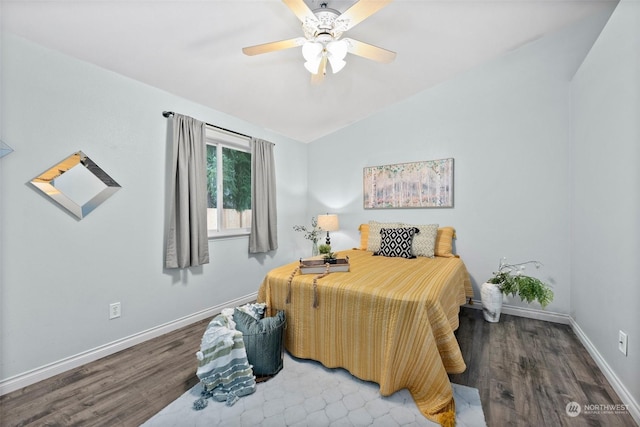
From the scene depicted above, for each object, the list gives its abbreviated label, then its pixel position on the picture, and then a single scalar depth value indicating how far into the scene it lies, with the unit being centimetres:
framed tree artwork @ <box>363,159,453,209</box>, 349
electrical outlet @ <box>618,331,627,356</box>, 172
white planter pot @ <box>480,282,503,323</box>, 285
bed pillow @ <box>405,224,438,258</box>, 318
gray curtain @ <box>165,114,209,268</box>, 271
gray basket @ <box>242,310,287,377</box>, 190
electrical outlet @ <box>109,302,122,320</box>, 232
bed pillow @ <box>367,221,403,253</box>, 349
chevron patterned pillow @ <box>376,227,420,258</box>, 315
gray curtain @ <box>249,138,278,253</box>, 362
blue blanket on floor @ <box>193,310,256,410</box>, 174
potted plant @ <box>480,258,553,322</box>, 274
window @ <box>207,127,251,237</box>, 330
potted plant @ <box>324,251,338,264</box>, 236
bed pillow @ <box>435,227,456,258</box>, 327
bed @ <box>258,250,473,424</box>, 163
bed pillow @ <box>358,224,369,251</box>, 379
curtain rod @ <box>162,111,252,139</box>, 269
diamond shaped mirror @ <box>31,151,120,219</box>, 200
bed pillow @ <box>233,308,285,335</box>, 192
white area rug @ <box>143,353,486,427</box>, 155
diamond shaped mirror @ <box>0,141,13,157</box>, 178
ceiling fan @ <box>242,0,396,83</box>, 168
